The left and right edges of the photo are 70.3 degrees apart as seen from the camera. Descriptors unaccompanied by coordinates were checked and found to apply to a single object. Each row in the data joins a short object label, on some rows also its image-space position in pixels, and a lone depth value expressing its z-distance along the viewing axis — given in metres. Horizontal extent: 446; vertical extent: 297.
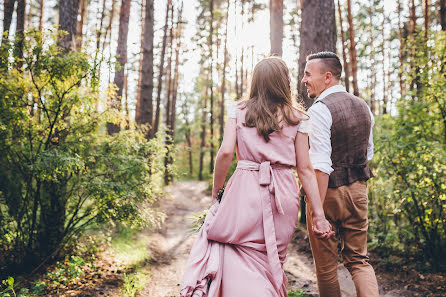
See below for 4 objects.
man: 2.93
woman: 2.17
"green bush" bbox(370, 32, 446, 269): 4.79
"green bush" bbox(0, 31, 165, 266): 4.27
